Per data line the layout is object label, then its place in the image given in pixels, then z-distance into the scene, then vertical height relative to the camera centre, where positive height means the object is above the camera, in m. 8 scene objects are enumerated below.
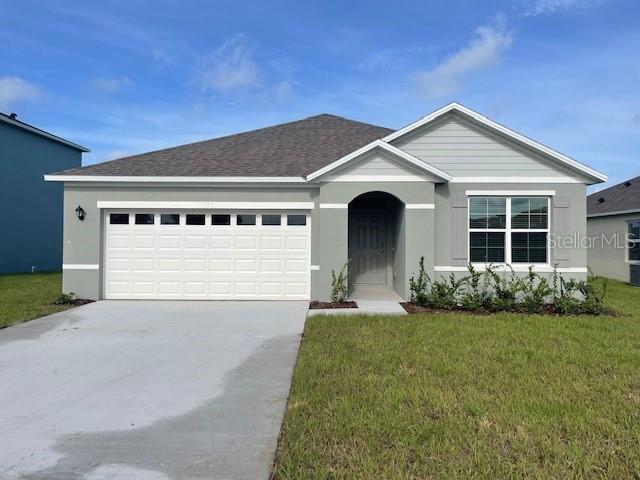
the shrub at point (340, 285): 10.72 -0.87
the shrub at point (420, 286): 10.37 -0.85
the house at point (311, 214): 10.83 +0.87
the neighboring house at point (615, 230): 17.66 +0.89
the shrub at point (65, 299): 10.94 -1.29
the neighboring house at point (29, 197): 20.03 +2.36
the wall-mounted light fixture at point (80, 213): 11.28 +0.85
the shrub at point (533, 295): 9.71 -0.99
